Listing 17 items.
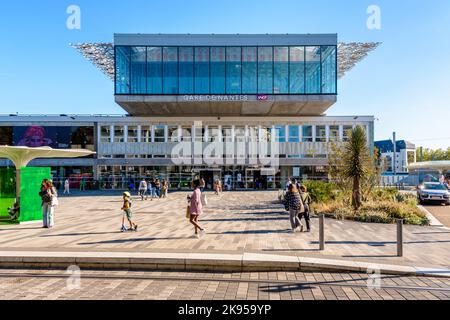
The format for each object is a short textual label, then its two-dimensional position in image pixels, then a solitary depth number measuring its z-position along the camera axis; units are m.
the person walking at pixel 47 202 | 11.29
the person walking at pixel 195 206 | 9.64
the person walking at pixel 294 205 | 10.41
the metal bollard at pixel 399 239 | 7.69
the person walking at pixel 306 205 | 10.71
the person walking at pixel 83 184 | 36.78
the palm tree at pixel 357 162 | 15.09
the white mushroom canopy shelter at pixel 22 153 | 13.37
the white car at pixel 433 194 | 19.45
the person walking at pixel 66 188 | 30.28
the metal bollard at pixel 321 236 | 8.16
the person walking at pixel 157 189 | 25.03
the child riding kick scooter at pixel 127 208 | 10.38
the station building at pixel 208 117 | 33.59
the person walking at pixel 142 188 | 23.67
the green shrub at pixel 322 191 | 17.20
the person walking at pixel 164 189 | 25.59
